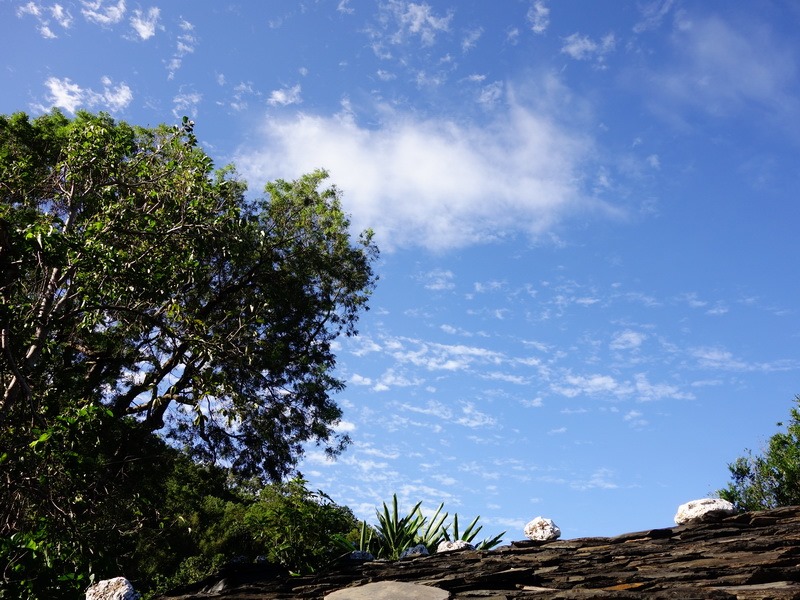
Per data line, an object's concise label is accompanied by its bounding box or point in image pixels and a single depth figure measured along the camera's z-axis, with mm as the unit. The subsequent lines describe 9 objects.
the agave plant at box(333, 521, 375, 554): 10109
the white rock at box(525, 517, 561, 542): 9461
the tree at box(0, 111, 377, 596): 10008
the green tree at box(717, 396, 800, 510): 17422
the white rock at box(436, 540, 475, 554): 10008
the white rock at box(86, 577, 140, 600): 8539
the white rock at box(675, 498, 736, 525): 8922
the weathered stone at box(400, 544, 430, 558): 9914
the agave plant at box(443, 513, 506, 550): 11344
